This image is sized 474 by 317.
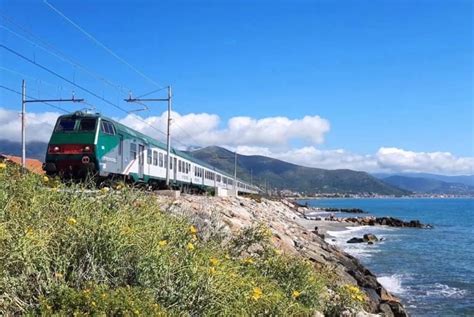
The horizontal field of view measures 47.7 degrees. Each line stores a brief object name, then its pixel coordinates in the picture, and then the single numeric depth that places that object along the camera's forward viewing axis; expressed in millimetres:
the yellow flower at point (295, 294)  7668
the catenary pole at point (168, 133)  26222
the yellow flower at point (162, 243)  6238
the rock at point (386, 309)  13597
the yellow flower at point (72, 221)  6028
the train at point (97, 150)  18812
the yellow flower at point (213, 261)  6540
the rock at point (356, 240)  43281
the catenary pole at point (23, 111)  26825
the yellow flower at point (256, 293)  6316
